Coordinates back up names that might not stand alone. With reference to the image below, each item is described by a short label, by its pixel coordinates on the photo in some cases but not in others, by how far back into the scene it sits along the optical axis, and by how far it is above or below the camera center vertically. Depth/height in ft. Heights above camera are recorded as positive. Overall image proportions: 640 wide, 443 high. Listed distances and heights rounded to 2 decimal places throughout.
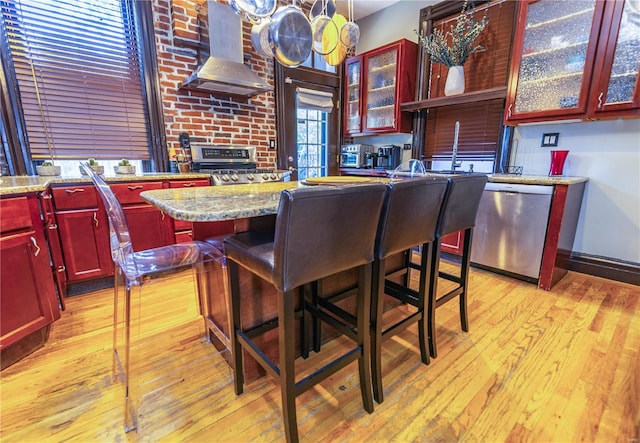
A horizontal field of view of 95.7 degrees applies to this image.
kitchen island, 3.16 -1.45
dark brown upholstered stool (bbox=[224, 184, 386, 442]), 2.80 -1.09
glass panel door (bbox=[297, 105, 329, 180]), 13.82 +0.72
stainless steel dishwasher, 7.60 -1.94
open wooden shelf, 9.19 +1.99
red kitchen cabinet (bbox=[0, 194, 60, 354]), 4.59 -1.91
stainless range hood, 9.26 +3.08
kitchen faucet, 9.94 +0.26
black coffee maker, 13.13 +0.02
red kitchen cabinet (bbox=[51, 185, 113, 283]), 7.14 -1.85
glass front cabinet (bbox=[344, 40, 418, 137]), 11.84 +2.97
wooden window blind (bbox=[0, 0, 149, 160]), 7.81 +2.33
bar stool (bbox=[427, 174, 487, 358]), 4.78 -1.06
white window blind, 13.23 +2.67
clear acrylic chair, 3.99 -1.98
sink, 10.72 -0.54
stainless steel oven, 9.86 -0.28
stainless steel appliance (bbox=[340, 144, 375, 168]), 13.73 +0.14
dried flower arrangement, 9.79 +3.88
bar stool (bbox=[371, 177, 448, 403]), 3.77 -0.99
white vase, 10.12 +2.64
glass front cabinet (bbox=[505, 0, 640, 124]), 6.82 +2.44
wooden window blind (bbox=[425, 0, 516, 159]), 9.73 +2.52
